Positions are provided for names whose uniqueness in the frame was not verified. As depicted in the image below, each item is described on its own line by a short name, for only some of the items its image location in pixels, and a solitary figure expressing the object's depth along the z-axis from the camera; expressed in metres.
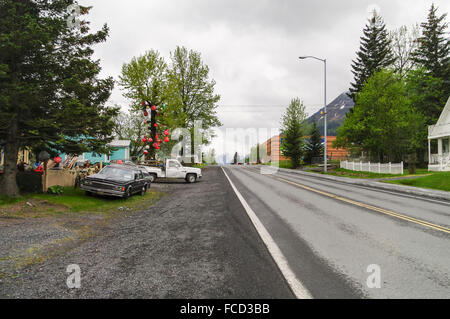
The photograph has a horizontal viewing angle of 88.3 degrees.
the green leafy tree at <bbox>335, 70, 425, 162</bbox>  27.66
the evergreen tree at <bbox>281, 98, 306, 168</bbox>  40.25
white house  23.39
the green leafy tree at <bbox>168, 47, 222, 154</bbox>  38.41
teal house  34.79
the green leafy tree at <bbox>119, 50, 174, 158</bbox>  24.16
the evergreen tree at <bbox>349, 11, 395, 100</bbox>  39.09
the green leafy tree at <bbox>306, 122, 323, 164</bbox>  41.86
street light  26.51
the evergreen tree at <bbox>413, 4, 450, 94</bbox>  34.50
